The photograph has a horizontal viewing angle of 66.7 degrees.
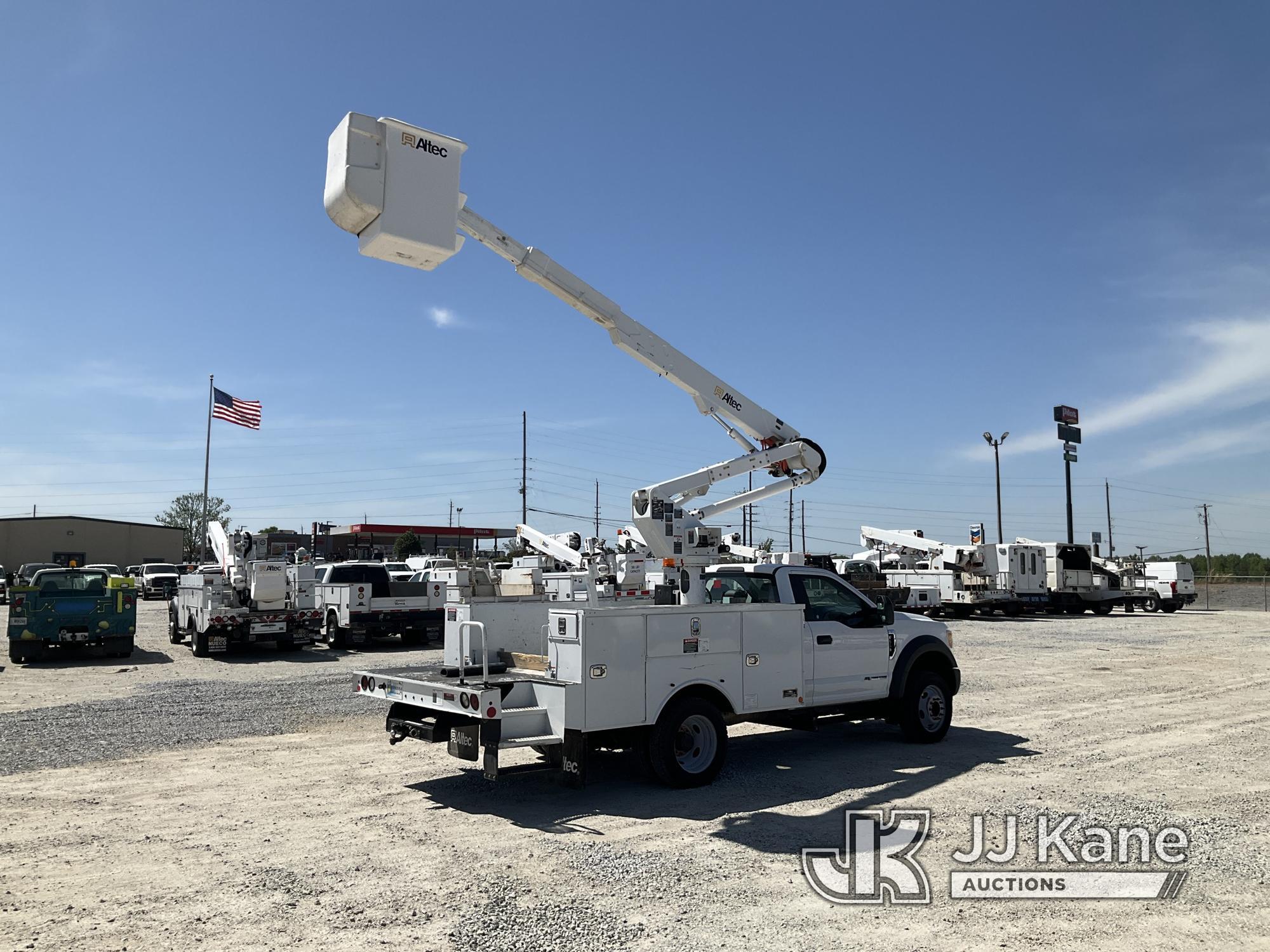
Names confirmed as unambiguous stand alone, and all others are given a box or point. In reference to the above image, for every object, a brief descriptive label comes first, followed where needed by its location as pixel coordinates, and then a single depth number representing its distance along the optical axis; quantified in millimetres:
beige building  68562
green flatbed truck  18312
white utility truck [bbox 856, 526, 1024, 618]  36094
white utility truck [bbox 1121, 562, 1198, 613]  43312
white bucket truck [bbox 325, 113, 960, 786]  7562
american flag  42031
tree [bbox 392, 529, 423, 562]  72750
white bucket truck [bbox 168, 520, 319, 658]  20109
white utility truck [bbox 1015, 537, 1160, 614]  40000
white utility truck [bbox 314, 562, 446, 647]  21906
